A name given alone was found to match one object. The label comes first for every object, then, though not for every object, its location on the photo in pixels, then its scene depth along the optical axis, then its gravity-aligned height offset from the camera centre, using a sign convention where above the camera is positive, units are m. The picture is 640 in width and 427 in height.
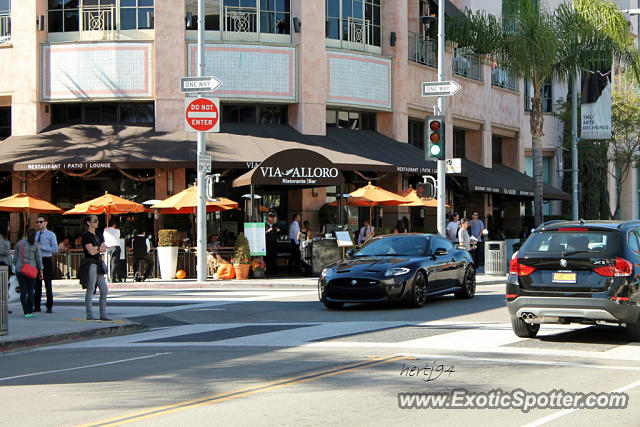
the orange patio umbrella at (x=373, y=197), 28.80 +0.58
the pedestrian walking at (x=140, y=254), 25.25 -1.18
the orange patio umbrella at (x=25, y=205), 26.42 +0.39
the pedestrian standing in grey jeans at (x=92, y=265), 14.55 -0.86
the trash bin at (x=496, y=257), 26.64 -1.44
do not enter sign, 24.30 +3.01
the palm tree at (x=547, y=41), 32.38 +6.88
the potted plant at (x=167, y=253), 26.30 -1.20
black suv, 11.00 -0.88
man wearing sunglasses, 16.78 -0.78
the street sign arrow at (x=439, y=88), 23.11 +3.54
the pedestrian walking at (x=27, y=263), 15.81 -0.92
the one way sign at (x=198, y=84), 23.12 +3.72
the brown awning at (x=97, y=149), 27.62 +2.36
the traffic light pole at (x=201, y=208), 24.45 +0.22
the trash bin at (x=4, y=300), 13.11 -1.33
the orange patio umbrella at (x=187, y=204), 26.27 +0.37
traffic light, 22.33 +2.06
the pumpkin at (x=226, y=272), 26.09 -1.80
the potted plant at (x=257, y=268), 26.39 -1.71
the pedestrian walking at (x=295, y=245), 27.69 -1.03
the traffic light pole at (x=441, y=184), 24.20 +0.85
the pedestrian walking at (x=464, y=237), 26.00 -0.77
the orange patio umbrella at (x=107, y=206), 26.33 +0.32
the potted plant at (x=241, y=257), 25.97 -1.33
